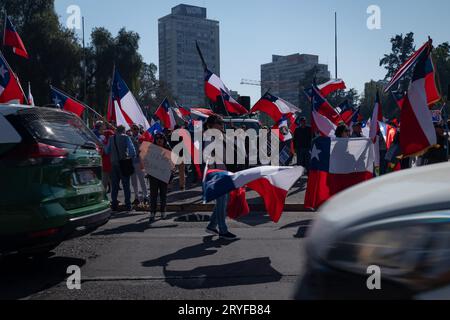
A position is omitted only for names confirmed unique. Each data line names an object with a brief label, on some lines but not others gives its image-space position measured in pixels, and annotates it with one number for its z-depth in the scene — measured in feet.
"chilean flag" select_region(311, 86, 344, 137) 36.17
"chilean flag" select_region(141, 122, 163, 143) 37.55
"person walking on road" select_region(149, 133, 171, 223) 28.71
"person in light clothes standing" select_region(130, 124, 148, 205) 34.81
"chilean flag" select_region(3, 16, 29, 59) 40.47
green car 15.75
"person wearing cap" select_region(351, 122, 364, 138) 37.55
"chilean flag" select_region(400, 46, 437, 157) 26.30
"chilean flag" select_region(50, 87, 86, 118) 41.59
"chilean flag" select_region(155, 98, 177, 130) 57.72
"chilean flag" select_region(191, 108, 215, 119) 49.99
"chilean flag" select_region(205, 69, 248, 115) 43.21
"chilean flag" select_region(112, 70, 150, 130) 39.22
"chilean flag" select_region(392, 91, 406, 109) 46.78
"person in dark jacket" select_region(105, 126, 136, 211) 31.76
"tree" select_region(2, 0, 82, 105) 114.73
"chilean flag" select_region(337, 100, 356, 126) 57.26
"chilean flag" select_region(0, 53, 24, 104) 34.91
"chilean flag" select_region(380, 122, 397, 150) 45.89
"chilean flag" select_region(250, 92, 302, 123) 49.14
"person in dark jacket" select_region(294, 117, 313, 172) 47.88
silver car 6.71
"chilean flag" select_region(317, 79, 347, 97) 49.55
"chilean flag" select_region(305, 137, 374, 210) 25.86
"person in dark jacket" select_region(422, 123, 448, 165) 31.84
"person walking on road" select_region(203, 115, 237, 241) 23.26
